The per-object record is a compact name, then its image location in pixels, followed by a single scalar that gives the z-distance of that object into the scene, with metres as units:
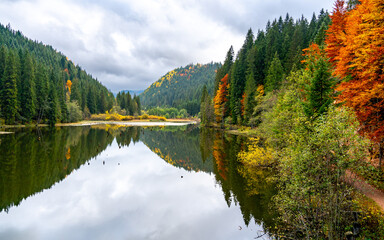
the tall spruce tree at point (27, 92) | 66.62
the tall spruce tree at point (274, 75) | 44.92
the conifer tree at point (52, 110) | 74.88
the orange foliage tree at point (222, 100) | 73.75
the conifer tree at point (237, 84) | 61.72
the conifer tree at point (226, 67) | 83.01
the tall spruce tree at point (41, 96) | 72.25
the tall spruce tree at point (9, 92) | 60.44
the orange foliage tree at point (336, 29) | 27.13
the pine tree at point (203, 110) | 88.00
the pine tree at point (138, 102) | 158.50
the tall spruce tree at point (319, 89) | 18.84
